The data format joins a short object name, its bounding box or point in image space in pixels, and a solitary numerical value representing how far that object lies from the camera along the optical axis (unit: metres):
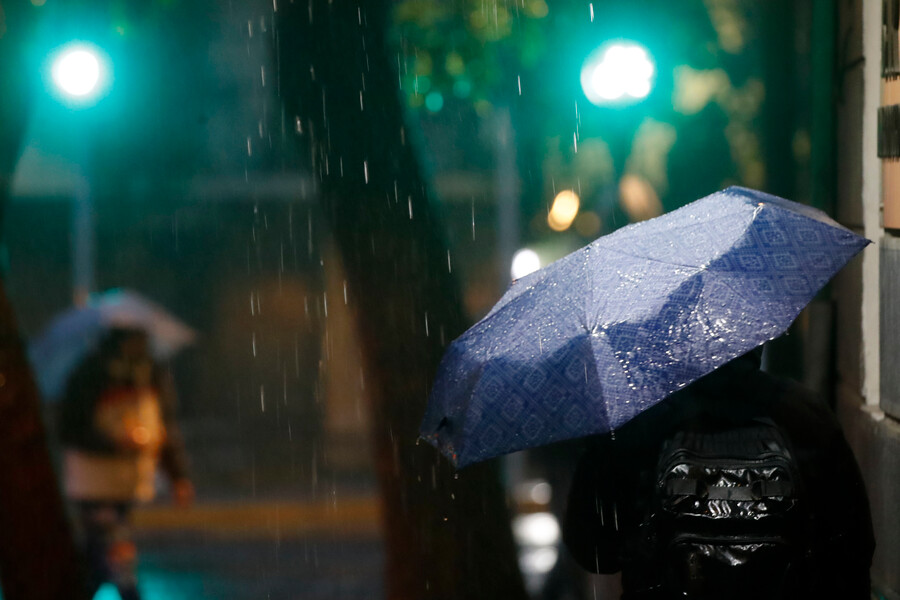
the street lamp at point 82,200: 37.81
